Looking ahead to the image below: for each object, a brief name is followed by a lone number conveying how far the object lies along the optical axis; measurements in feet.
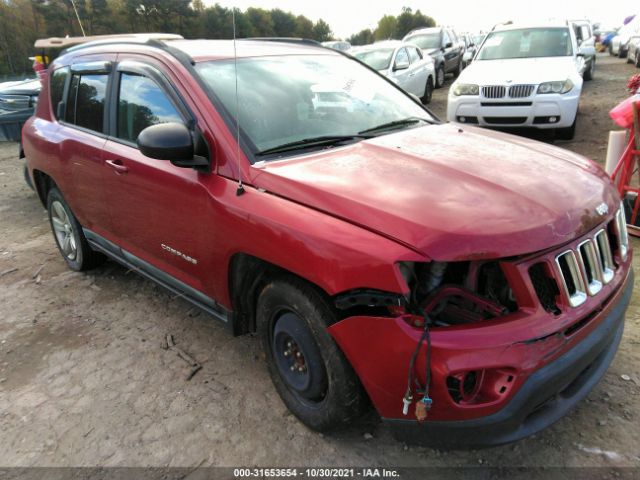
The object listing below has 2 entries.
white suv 23.04
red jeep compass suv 5.98
